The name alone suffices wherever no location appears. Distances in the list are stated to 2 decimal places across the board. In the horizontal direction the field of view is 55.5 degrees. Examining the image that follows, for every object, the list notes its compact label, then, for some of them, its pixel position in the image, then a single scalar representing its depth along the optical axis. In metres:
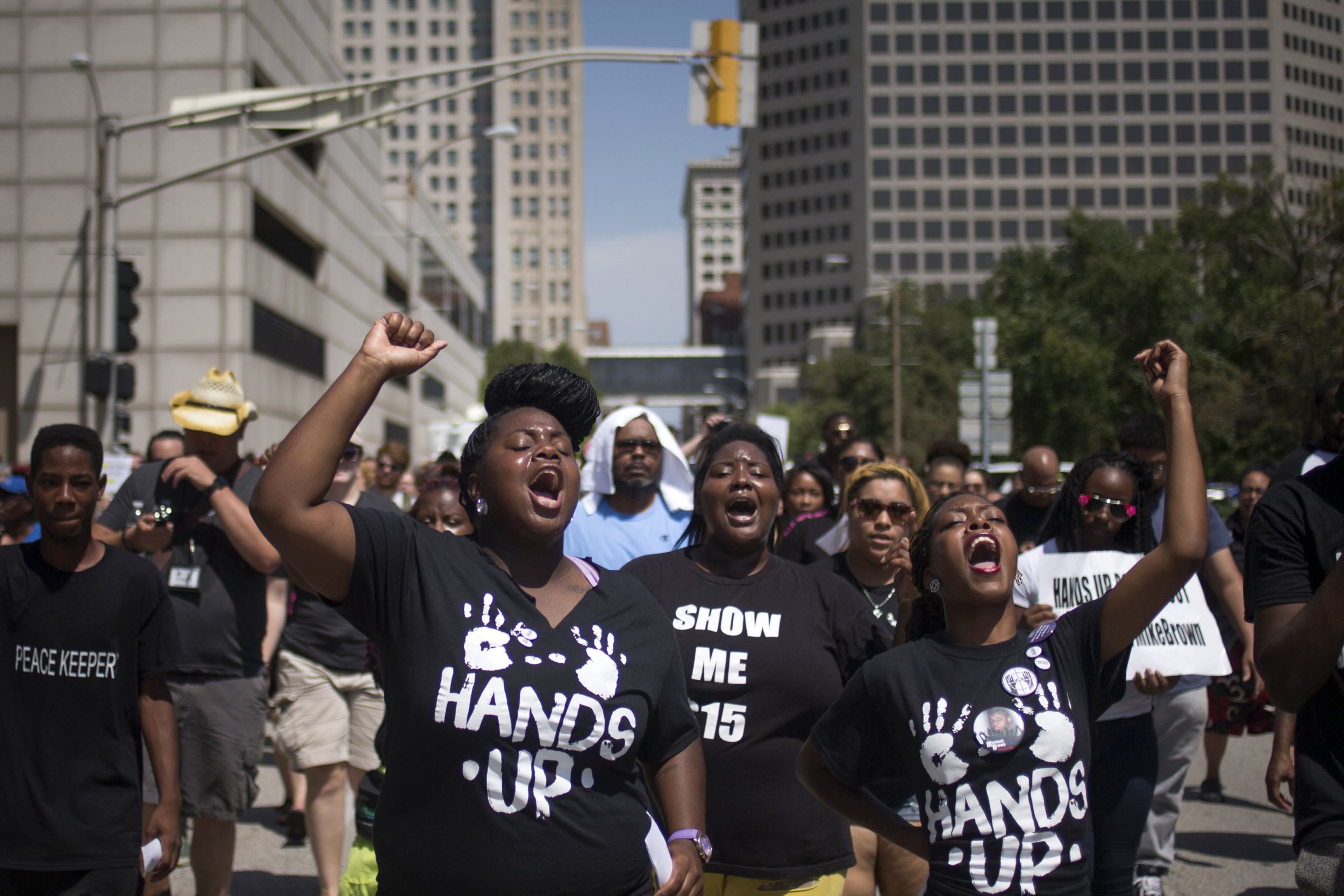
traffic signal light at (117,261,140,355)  13.92
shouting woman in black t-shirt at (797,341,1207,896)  2.93
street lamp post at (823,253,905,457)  32.99
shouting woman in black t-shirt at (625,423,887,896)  3.77
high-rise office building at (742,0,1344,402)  119.94
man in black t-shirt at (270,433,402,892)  6.43
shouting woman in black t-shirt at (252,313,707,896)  2.51
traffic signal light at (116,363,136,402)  14.29
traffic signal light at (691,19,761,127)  11.88
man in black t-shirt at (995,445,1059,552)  7.16
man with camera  5.34
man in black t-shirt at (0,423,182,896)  3.80
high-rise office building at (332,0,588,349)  135.88
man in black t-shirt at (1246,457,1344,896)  2.87
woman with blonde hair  4.49
